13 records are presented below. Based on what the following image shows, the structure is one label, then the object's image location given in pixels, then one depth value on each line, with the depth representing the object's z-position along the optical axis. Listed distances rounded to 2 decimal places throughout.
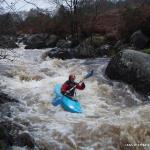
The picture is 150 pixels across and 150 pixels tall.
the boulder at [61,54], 10.45
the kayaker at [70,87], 5.92
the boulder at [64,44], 12.40
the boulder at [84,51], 10.62
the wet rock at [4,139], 3.54
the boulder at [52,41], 14.41
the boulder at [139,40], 10.31
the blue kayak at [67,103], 5.32
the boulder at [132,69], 6.56
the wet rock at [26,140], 3.75
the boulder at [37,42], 14.72
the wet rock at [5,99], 5.43
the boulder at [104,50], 10.77
